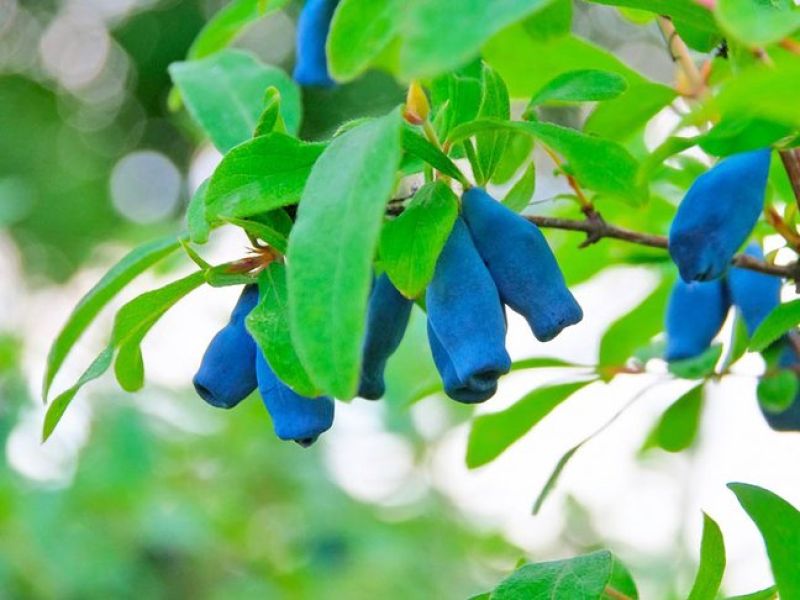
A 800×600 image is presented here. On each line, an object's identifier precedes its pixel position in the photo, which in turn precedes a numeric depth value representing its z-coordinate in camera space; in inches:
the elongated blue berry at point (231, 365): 35.8
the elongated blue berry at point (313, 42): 37.8
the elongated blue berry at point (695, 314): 38.1
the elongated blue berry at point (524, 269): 35.4
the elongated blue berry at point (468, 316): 35.1
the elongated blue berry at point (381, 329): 36.0
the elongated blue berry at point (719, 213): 35.6
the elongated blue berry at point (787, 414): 38.3
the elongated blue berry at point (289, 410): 35.4
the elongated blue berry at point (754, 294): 37.8
